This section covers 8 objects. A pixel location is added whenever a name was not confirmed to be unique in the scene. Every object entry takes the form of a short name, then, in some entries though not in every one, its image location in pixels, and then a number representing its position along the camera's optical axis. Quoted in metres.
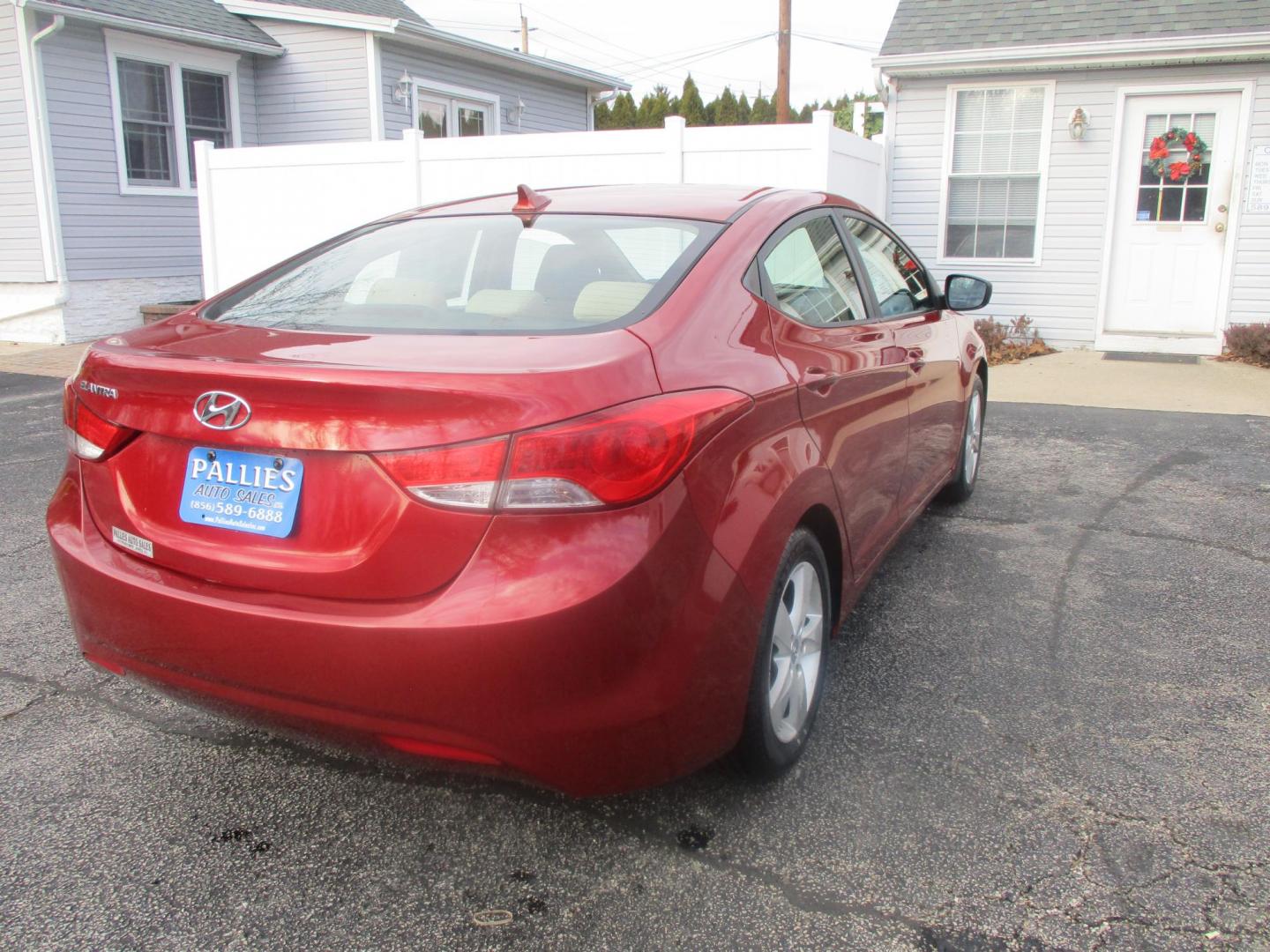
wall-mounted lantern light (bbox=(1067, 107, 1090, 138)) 10.32
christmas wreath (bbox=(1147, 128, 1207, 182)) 10.10
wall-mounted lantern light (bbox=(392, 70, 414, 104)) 14.24
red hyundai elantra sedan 1.98
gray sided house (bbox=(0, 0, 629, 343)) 11.88
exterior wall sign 9.95
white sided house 10.02
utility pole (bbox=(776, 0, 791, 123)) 19.80
